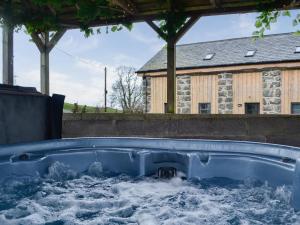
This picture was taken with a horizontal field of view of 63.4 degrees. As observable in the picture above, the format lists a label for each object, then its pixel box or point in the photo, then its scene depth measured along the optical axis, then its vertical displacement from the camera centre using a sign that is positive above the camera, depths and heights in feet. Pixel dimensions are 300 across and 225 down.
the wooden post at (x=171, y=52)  10.02 +2.64
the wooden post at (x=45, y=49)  11.59 +3.16
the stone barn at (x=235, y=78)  25.92 +4.17
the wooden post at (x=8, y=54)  10.36 +2.57
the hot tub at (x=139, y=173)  4.29 -1.43
